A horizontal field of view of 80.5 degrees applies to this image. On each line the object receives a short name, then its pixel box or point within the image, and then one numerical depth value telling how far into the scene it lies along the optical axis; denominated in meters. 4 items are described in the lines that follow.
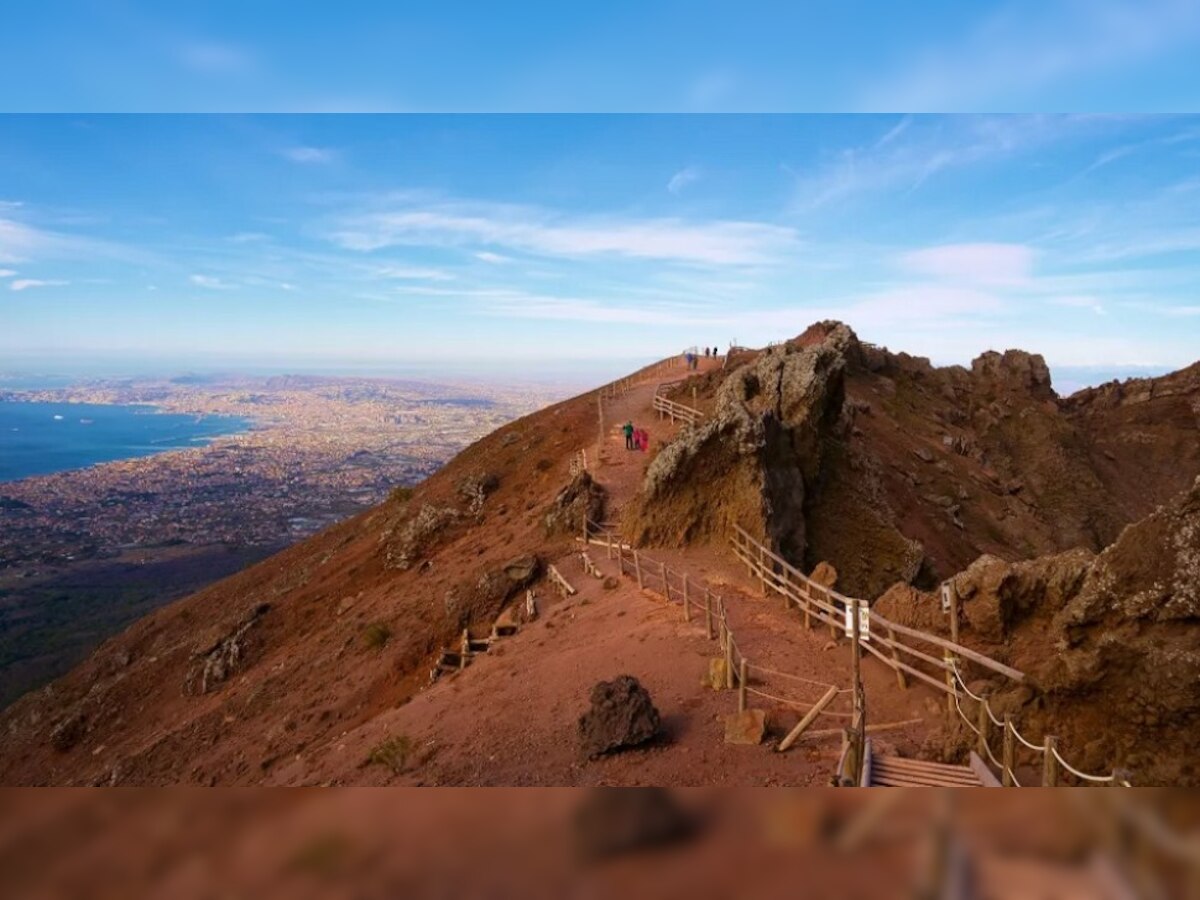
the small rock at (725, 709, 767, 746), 8.51
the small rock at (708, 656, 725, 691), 10.23
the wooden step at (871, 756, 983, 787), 6.08
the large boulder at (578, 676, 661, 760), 8.63
